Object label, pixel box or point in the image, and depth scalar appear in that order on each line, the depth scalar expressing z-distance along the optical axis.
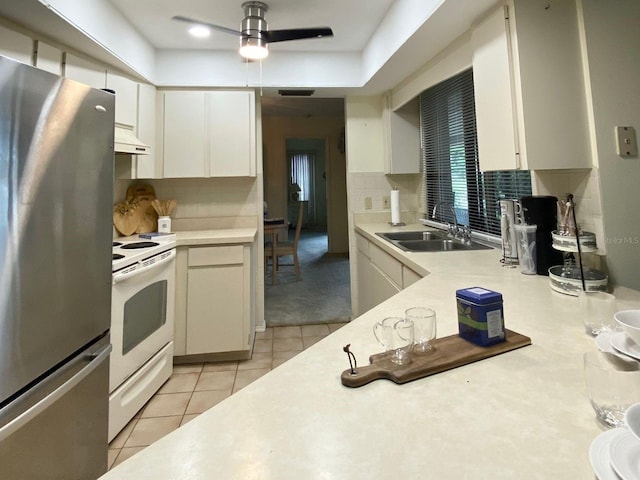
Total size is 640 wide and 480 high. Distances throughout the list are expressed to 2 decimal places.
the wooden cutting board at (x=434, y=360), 0.68
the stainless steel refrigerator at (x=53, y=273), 0.92
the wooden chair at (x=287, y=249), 4.62
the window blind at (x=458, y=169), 2.14
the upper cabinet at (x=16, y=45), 1.48
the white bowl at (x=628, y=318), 0.73
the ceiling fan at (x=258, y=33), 1.95
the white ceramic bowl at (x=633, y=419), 0.43
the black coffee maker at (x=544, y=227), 1.44
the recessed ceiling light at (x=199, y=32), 2.29
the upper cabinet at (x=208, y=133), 2.70
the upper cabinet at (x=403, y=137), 3.07
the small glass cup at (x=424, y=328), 0.81
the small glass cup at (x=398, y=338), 0.75
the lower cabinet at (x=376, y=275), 1.95
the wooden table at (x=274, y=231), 4.40
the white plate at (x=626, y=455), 0.39
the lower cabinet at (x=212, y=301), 2.41
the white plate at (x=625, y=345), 0.67
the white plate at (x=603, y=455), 0.40
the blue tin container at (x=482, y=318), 0.80
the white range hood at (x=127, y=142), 2.03
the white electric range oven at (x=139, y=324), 1.68
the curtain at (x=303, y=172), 9.54
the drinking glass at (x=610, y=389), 0.54
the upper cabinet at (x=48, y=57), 1.65
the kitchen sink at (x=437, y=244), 2.24
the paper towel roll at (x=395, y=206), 2.99
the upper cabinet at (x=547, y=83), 1.38
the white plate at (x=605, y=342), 0.70
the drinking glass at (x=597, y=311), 0.86
